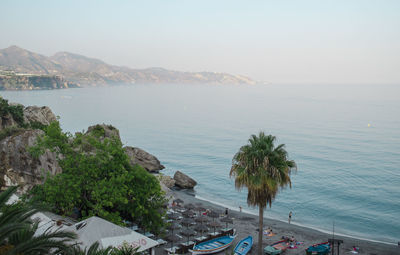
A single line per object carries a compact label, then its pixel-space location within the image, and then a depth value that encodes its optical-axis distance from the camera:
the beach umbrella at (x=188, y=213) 34.62
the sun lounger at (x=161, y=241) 27.05
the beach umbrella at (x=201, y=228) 29.83
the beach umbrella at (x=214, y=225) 30.34
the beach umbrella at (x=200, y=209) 36.58
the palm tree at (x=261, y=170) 21.33
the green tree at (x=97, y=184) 21.28
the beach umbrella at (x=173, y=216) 32.76
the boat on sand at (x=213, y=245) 25.96
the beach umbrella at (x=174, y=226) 29.59
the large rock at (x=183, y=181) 51.62
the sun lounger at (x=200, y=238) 28.61
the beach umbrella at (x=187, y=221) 31.15
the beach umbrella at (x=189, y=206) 37.75
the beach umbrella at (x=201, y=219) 32.06
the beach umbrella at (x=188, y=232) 28.13
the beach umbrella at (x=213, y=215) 33.79
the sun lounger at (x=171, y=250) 25.66
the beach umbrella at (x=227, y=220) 32.66
